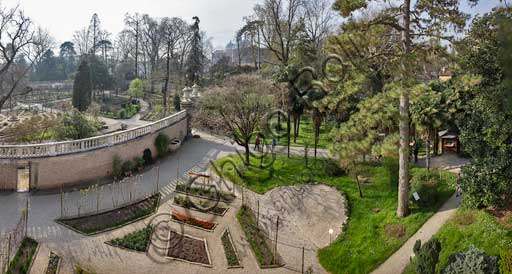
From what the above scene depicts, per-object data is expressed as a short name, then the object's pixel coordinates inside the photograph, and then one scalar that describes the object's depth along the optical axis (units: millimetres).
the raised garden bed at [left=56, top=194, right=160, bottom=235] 13045
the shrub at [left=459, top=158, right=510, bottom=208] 11797
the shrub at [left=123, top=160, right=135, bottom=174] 19000
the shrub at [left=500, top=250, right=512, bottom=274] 8711
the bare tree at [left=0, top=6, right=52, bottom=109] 25844
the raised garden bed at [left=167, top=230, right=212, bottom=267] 11680
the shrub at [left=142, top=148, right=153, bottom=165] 20922
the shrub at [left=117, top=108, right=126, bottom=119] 36719
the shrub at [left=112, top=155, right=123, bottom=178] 18594
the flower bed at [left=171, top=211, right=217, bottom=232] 13732
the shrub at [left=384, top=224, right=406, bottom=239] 13047
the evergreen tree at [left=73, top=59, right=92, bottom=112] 35156
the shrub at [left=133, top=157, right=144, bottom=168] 19859
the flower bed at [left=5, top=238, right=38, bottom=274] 10348
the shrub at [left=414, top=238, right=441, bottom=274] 9547
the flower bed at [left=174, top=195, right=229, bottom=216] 15141
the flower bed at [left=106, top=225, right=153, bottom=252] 12016
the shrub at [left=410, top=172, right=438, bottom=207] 14328
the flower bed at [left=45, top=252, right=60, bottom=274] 10469
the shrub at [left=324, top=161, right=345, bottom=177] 18641
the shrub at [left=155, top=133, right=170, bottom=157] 22281
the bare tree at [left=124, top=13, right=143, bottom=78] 46812
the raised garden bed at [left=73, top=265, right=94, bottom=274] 10109
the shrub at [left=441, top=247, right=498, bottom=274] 9016
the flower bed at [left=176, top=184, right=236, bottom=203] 16375
